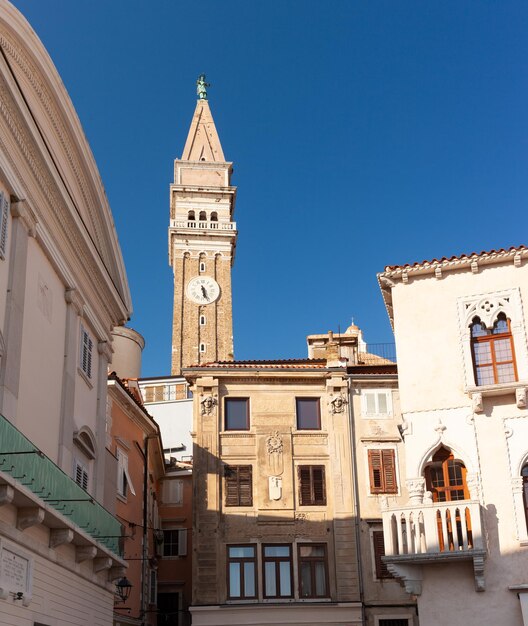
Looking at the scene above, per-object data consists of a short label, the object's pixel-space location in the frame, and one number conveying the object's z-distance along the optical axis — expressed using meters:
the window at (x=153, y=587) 35.47
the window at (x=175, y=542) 39.03
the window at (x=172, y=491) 40.72
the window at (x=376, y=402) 35.25
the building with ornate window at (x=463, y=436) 21.75
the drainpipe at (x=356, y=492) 32.47
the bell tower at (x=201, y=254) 86.56
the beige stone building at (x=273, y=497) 32.31
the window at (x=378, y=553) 32.75
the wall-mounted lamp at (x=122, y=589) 25.40
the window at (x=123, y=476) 30.75
